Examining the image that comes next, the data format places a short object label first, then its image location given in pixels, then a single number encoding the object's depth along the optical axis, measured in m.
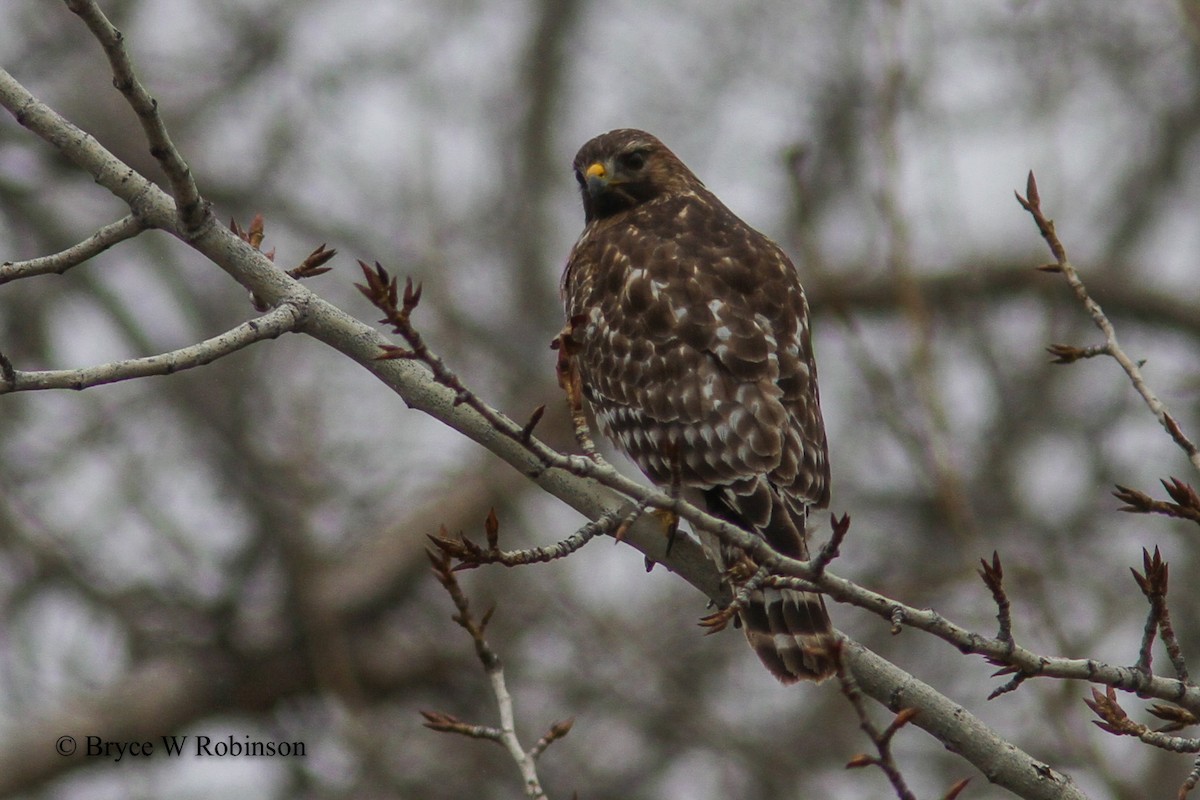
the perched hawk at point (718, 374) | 8.25
